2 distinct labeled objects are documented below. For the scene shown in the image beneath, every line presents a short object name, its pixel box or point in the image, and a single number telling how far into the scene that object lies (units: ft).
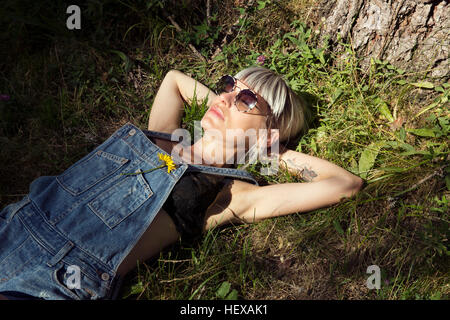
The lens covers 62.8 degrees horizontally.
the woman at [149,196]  7.04
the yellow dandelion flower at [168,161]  7.98
